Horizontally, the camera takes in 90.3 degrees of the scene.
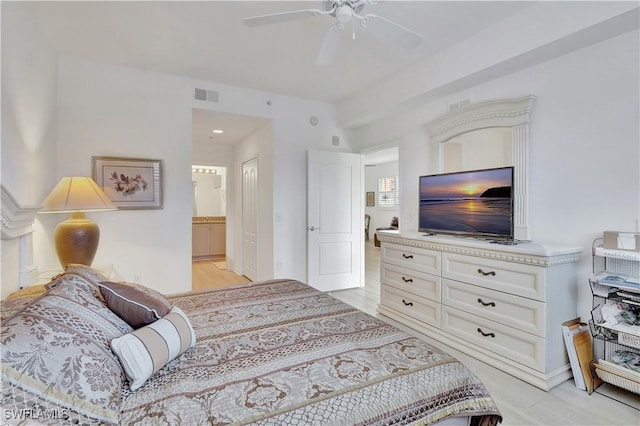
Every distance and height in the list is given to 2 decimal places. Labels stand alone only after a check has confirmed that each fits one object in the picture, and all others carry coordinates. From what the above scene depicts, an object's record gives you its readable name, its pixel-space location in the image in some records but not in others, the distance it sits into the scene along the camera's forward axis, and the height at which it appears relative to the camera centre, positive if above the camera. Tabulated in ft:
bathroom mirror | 28.86 +1.66
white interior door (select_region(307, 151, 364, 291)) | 14.84 -0.50
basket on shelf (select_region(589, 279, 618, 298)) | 6.88 -1.75
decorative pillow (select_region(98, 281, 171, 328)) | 4.14 -1.24
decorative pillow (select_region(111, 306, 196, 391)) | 3.50 -1.61
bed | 2.85 -1.94
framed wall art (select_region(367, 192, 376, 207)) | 33.45 +1.21
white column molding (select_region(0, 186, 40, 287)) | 6.05 -0.38
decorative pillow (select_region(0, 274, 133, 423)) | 2.67 -1.38
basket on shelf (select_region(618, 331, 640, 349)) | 6.45 -2.67
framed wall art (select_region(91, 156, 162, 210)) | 11.17 +1.12
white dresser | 7.25 -2.35
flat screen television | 8.65 +0.21
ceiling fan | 6.04 +3.78
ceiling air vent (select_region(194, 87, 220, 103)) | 12.71 +4.68
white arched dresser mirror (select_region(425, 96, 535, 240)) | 9.05 +2.57
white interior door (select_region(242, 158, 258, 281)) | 16.46 -0.43
